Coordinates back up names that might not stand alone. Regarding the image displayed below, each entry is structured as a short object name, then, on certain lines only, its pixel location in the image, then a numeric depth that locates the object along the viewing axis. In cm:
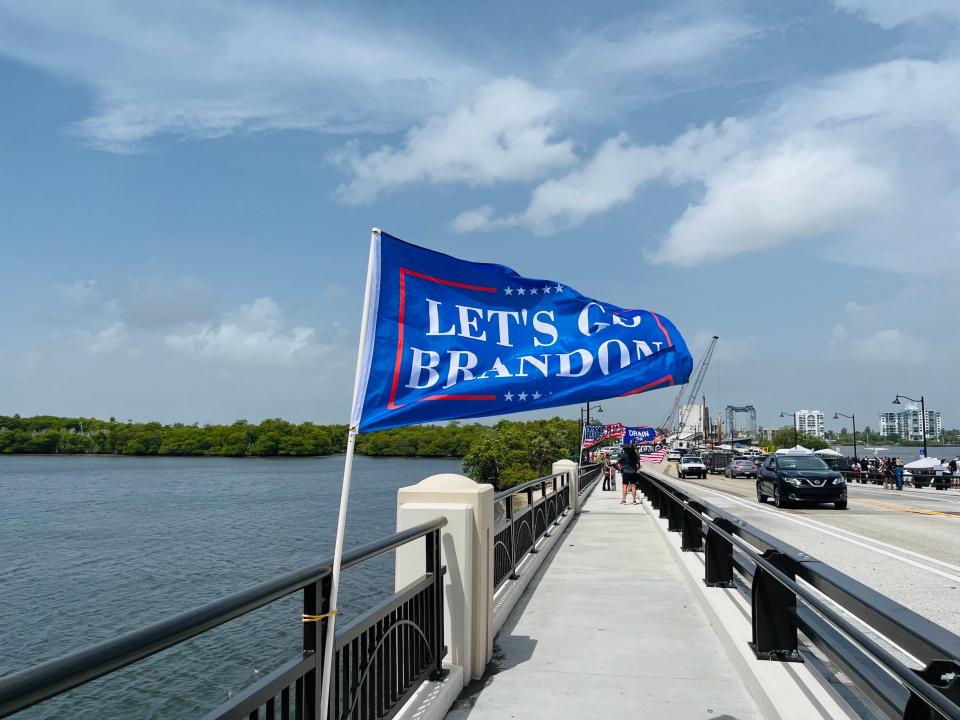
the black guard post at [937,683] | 275
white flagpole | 339
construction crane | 15498
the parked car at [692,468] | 6047
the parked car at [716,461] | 8908
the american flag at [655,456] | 3181
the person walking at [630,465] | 2266
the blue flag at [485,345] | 402
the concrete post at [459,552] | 535
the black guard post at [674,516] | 1418
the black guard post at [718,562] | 873
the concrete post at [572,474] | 1947
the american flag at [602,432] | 3186
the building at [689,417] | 17079
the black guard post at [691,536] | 1148
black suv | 2353
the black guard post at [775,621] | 569
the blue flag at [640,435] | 2920
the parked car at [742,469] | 5962
